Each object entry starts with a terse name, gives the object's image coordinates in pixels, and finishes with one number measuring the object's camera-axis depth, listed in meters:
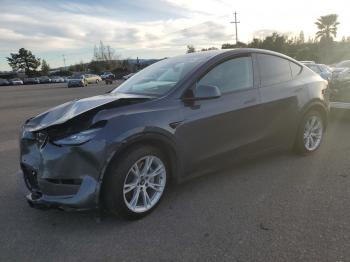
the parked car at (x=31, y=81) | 76.06
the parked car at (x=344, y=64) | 14.32
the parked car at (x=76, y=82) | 43.53
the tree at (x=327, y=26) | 73.81
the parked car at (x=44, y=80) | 76.91
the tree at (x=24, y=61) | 111.69
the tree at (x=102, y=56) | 117.00
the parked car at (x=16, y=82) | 74.94
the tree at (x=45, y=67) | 112.18
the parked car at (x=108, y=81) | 47.97
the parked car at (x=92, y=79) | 52.28
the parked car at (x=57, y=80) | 76.31
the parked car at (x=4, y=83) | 73.44
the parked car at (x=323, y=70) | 12.28
